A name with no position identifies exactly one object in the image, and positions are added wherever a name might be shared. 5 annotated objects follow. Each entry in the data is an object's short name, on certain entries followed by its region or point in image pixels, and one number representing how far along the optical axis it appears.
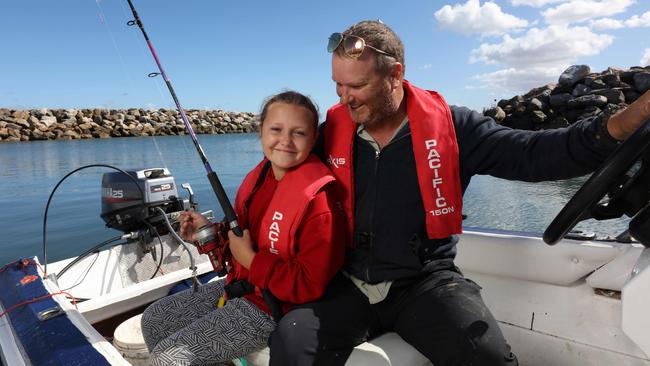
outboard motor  3.39
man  1.45
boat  1.14
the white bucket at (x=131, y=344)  2.28
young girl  1.51
